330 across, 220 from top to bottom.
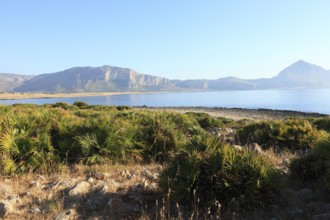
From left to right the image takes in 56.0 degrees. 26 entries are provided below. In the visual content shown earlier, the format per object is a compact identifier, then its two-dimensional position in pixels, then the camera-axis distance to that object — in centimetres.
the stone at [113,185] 575
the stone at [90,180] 612
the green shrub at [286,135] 986
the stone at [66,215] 455
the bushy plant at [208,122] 1944
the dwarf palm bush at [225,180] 483
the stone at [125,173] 679
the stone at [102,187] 558
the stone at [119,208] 480
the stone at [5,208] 473
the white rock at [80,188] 552
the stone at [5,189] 571
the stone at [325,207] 466
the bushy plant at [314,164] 590
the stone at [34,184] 610
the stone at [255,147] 843
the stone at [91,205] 501
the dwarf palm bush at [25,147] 726
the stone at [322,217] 429
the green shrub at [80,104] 4110
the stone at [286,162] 715
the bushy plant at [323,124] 1413
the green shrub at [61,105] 3290
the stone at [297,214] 456
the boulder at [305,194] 524
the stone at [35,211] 478
